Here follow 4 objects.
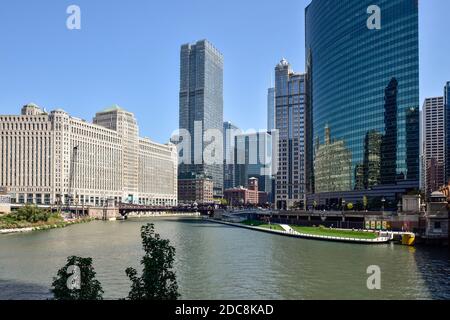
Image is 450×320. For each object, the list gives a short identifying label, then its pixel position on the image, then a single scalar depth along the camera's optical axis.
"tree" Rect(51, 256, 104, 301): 23.25
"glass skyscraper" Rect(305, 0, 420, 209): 152.25
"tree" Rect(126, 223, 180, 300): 22.59
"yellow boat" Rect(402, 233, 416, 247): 93.51
